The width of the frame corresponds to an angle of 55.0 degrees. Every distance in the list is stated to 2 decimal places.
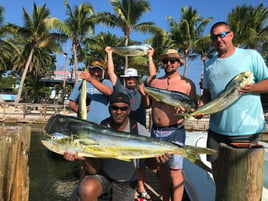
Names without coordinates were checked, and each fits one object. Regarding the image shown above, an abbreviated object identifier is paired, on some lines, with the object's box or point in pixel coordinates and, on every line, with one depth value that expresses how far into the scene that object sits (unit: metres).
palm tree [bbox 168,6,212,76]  24.02
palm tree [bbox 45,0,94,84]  20.72
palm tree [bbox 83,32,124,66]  21.83
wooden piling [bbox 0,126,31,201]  2.18
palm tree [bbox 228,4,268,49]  21.64
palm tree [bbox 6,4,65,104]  20.45
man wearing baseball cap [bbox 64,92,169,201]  2.36
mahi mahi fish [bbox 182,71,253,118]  2.19
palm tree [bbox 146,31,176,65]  22.95
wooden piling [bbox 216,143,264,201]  1.71
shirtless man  2.76
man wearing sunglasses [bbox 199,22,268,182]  2.29
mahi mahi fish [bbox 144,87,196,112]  2.53
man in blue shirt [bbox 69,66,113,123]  2.86
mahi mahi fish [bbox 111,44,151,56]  3.35
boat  3.42
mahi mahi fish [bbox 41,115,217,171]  2.08
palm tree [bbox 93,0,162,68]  20.73
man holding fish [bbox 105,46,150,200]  3.16
